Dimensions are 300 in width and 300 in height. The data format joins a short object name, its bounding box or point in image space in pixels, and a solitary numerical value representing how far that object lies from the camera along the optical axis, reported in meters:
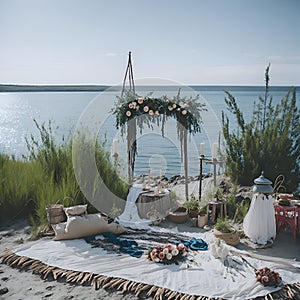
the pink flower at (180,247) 4.32
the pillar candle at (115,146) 6.39
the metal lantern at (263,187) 4.89
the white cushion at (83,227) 4.89
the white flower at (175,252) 4.22
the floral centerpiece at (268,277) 3.73
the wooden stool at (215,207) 5.71
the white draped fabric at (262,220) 4.89
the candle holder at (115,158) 6.40
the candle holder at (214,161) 6.30
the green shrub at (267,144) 6.99
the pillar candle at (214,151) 6.26
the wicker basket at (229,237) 4.81
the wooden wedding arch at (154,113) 6.32
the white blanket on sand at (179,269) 3.69
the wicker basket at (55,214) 5.13
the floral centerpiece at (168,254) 4.18
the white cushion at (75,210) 5.06
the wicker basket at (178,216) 5.78
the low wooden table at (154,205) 5.95
